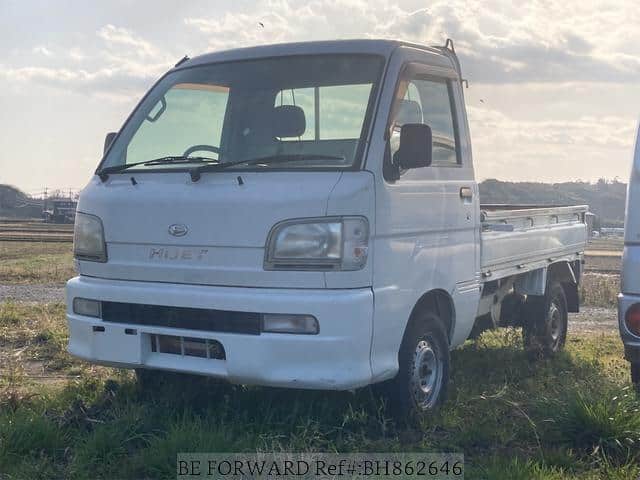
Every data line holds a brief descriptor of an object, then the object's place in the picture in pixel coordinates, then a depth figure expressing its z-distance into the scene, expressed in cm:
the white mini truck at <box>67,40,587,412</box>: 446
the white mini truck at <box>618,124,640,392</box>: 572
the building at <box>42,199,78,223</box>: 5997
